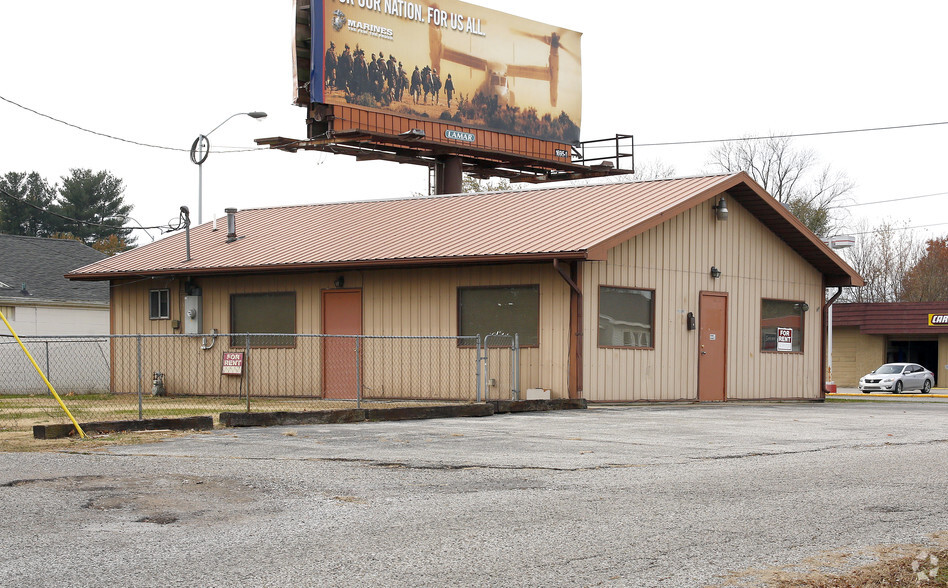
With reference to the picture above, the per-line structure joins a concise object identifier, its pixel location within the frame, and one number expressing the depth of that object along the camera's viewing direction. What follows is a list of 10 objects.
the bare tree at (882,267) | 67.88
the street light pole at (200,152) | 26.41
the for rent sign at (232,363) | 23.94
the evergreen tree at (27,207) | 69.62
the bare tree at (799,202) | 59.03
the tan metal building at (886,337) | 48.31
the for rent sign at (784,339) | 25.23
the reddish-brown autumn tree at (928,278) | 66.00
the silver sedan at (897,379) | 43.00
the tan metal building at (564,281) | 20.44
